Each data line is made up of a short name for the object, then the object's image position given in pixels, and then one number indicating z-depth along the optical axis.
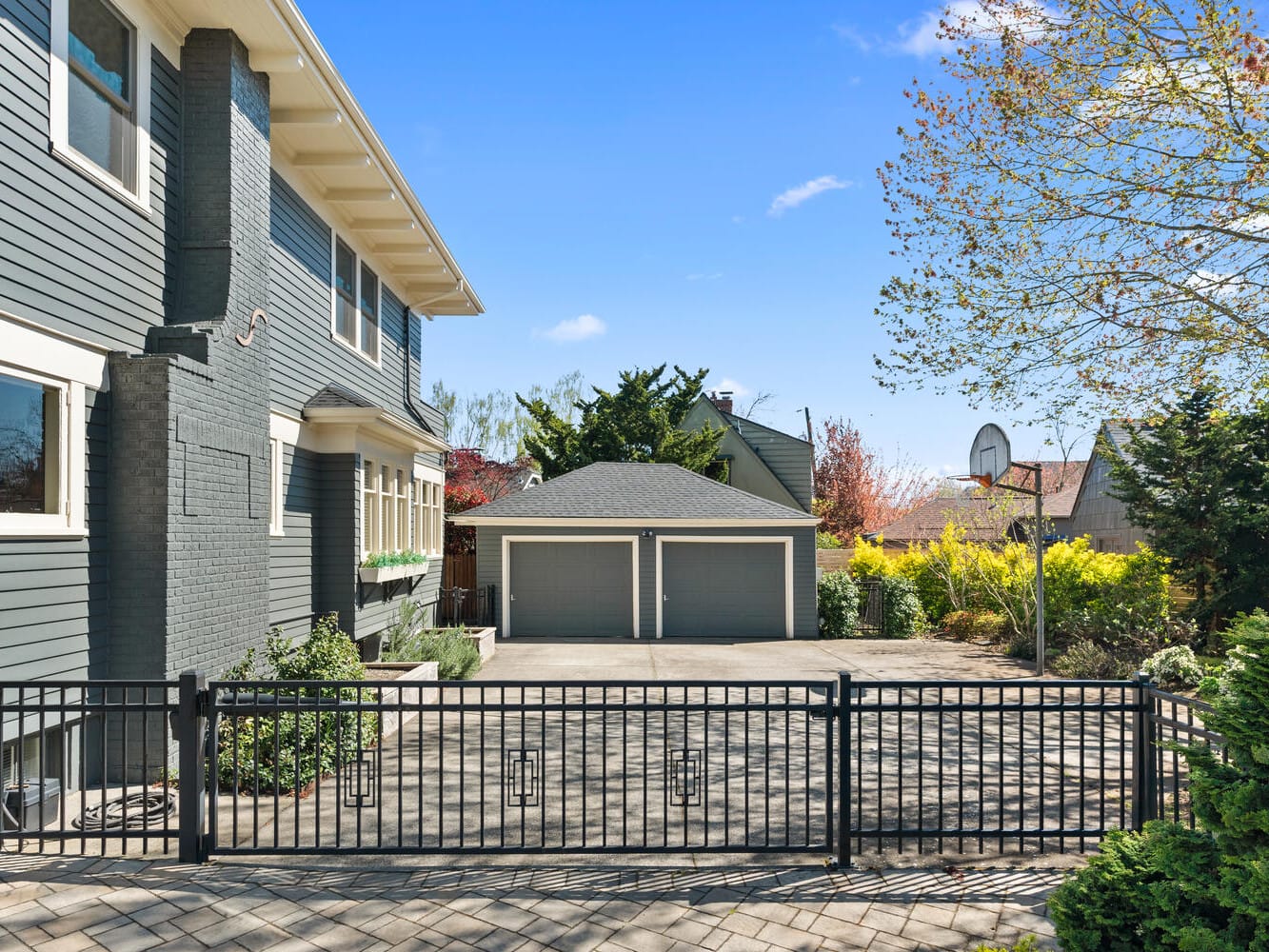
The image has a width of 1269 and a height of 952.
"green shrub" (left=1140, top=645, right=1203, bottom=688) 10.95
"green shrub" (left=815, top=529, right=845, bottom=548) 28.47
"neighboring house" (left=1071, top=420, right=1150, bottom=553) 24.48
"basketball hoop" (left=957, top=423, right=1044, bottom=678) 13.09
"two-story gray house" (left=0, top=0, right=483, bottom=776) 5.88
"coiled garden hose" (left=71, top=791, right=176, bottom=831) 5.58
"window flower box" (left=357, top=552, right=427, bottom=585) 11.03
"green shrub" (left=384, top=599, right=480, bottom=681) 11.28
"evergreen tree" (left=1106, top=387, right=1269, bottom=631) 13.70
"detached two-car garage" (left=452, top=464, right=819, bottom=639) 18.47
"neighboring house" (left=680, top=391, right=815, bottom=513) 27.69
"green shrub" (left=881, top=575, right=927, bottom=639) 18.83
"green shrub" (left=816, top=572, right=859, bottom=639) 18.78
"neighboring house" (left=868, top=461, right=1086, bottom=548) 17.94
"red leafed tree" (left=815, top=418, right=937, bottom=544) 36.56
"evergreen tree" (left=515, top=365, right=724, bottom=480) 27.22
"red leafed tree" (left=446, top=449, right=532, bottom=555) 21.58
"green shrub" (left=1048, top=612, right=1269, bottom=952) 2.97
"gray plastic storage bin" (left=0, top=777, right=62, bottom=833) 5.16
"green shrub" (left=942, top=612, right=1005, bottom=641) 17.16
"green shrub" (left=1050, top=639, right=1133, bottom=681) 12.23
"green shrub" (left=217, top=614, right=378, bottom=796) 6.61
